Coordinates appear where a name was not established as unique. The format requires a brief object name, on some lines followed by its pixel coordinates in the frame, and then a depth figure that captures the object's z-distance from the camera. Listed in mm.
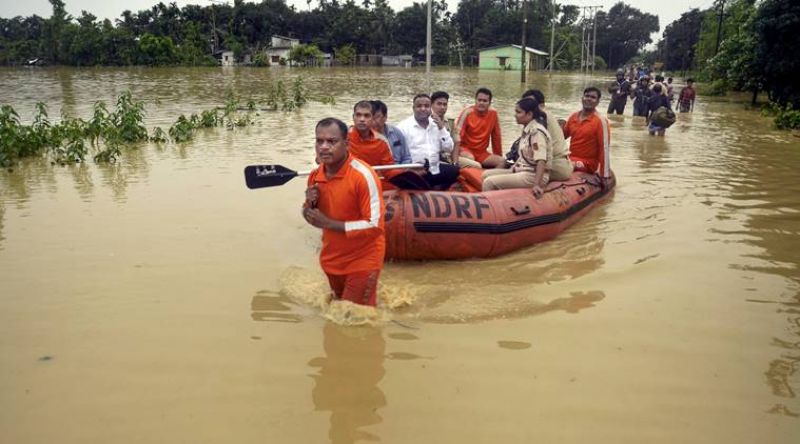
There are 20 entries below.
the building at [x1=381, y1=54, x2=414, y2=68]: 67562
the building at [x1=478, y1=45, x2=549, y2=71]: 60312
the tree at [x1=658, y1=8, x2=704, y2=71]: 55244
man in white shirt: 6297
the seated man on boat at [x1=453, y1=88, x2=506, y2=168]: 7652
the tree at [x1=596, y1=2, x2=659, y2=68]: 87188
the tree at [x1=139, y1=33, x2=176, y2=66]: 51844
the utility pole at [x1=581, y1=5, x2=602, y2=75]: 60150
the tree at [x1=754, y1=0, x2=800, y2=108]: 17000
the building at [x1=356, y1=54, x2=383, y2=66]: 65769
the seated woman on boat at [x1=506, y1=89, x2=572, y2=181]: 6332
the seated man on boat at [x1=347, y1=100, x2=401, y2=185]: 5586
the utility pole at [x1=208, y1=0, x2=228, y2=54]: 61469
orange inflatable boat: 5230
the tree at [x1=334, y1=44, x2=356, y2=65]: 62062
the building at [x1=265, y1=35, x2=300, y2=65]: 61156
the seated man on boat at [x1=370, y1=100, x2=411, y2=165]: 5969
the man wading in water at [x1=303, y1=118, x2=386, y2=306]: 3683
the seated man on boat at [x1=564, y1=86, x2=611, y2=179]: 7215
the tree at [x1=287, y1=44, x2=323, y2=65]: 57156
